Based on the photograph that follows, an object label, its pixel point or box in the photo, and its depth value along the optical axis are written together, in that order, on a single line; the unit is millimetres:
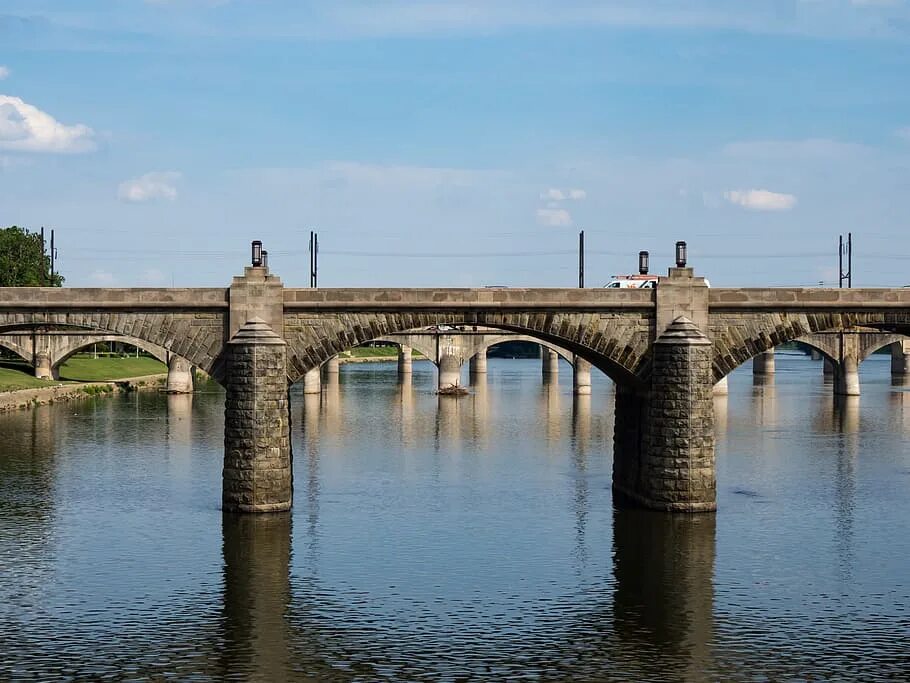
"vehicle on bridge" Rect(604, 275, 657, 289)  110188
